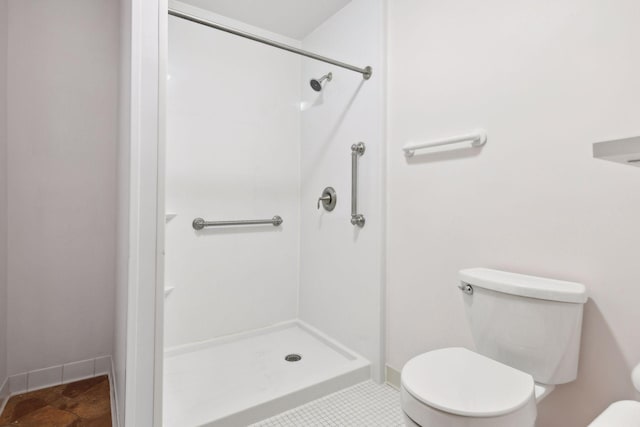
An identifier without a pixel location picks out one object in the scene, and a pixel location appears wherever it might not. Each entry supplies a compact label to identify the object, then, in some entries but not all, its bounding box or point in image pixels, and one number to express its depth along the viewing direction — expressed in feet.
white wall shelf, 1.73
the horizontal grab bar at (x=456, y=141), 4.50
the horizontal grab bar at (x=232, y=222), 6.84
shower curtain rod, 4.34
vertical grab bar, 6.22
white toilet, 2.97
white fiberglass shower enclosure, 5.99
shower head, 7.07
